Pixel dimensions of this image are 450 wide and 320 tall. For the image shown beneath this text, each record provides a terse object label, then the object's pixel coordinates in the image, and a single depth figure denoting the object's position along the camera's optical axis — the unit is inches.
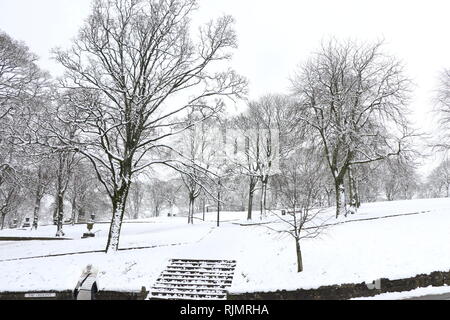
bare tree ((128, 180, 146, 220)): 2254.8
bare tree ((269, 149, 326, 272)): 496.5
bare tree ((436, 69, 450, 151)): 860.6
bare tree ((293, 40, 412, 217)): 794.2
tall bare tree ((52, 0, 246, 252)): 560.7
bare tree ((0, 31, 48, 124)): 676.1
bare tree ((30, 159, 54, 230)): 793.3
